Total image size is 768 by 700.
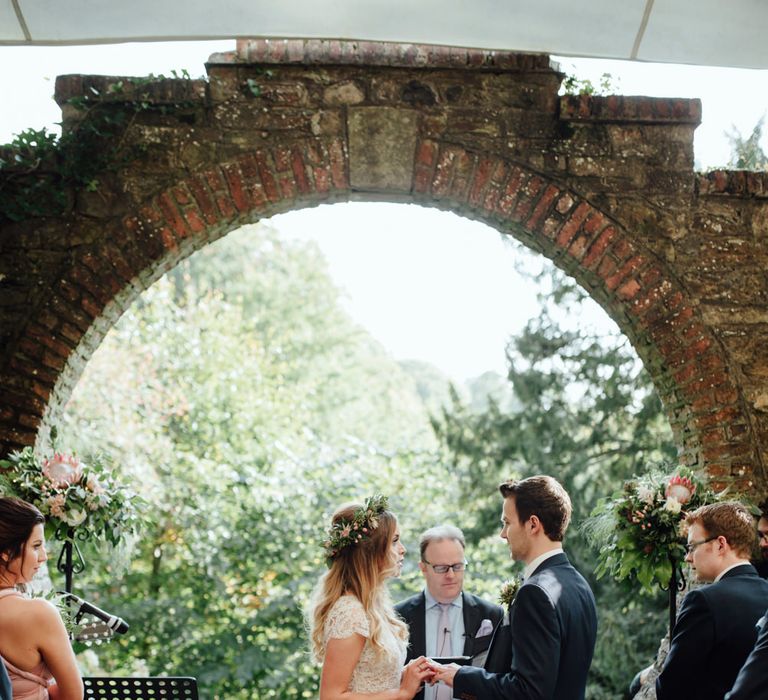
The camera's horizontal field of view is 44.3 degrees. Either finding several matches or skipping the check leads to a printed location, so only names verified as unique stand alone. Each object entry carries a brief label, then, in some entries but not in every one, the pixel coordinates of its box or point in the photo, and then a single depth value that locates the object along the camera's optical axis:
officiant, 4.07
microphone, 3.71
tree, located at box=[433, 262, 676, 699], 9.39
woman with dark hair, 2.85
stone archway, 4.85
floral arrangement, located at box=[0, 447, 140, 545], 4.33
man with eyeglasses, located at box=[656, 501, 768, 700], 3.09
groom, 2.80
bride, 3.07
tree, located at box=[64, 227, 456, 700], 8.88
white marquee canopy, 3.77
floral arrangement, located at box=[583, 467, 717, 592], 4.40
